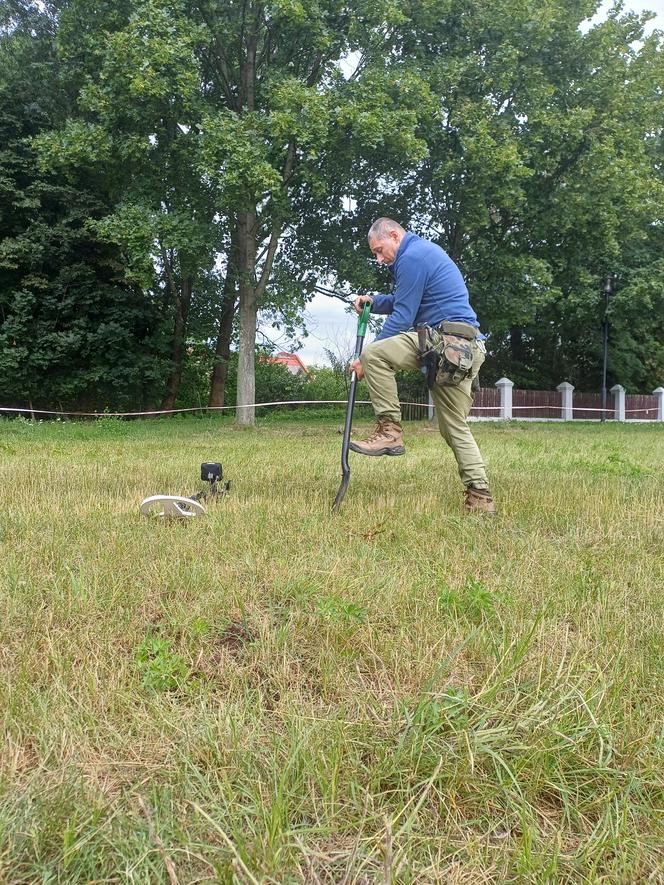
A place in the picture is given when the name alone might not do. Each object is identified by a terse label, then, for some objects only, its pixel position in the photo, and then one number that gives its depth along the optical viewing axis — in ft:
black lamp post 72.64
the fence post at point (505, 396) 81.76
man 14.83
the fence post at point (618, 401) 94.84
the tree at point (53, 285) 62.18
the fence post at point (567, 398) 89.44
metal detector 12.67
